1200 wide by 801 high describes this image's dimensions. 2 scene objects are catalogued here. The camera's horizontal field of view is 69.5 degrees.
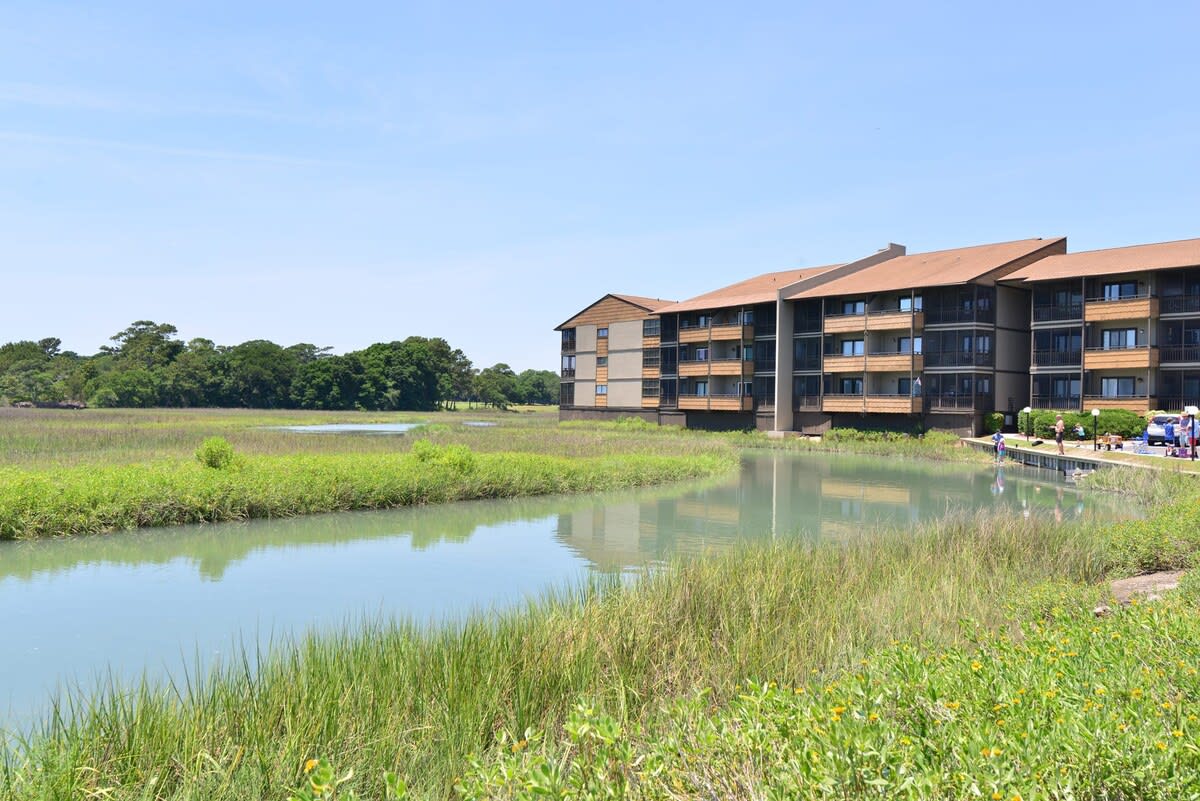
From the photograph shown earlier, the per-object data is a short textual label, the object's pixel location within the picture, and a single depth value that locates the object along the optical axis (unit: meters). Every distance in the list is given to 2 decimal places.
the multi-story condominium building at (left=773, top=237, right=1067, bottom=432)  40.91
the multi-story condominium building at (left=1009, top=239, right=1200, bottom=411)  36.22
